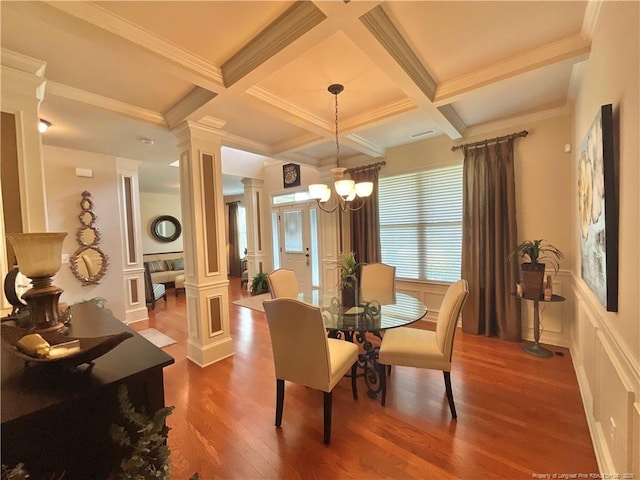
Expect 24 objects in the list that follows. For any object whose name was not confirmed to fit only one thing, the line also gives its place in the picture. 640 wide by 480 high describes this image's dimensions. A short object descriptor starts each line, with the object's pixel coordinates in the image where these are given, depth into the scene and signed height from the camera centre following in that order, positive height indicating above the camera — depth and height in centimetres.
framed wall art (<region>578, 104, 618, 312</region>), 133 +6
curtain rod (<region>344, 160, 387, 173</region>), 445 +102
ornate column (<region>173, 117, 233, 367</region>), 294 -3
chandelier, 250 +40
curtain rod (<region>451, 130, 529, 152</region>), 325 +102
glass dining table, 227 -74
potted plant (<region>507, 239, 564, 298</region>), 291 -45
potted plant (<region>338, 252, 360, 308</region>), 278 -57
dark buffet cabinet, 81 -52
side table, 291 -123
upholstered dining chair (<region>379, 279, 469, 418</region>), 205 -91
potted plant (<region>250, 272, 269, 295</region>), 643 -113
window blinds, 389 +7
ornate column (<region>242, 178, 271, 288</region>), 675 +23
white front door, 601 -17
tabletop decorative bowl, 93 -36
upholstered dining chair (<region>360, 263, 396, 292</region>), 342 -58
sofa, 684 -68
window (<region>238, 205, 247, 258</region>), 902 +10
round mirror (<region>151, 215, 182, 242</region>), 767 +31
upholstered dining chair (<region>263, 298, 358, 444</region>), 183 -80
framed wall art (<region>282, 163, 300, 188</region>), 613 +130
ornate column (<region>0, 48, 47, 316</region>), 180 +61
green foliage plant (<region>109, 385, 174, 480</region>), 89 -67
